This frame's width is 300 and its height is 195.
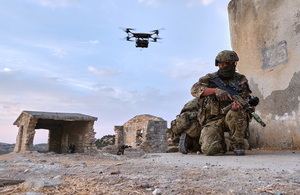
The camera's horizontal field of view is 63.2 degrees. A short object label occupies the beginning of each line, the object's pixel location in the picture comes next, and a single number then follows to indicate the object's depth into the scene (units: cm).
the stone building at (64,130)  1090
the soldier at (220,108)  341
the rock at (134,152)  1305
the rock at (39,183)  174
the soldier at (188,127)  414
